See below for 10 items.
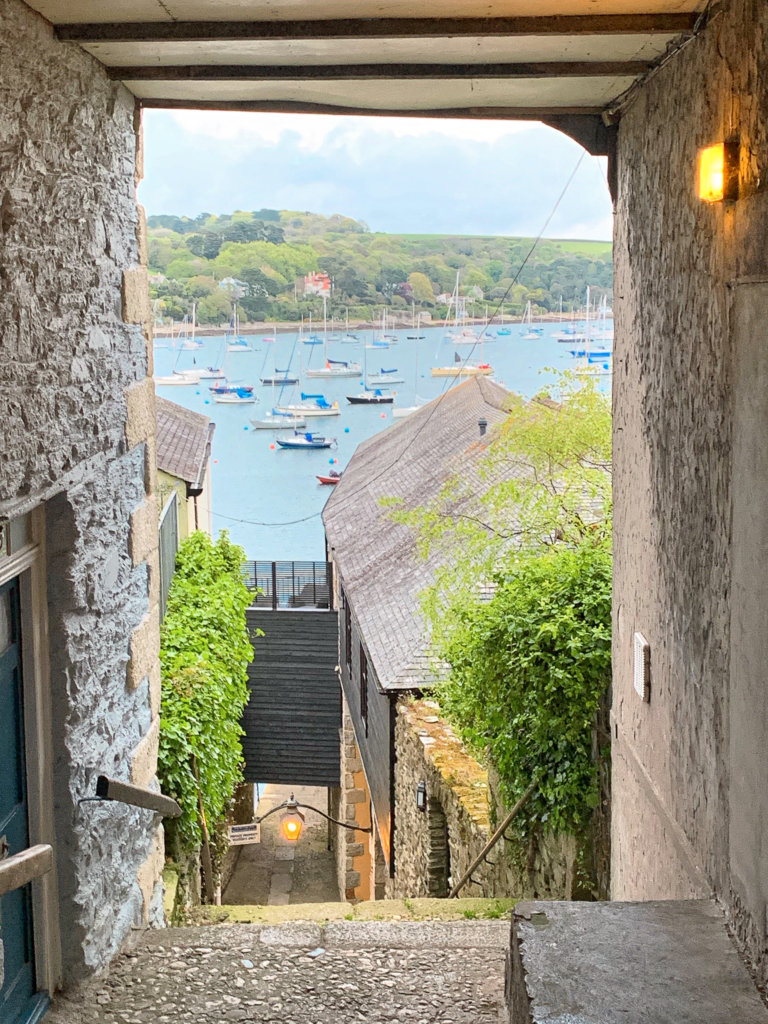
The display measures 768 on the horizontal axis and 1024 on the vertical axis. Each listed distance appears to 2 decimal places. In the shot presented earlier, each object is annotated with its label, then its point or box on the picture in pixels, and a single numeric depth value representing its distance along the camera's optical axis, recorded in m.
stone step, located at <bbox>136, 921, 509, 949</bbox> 4.59
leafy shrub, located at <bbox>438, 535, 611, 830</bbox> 6.33
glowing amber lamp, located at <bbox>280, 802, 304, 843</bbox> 13.39
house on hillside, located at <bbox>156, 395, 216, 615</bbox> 16.39
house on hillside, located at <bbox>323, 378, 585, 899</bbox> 9.50
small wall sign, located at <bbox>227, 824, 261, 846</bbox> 10.47
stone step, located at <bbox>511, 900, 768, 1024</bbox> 2.98
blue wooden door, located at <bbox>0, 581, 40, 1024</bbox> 3.65
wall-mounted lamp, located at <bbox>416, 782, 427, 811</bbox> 9.53
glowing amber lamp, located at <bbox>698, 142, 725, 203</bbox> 3.19
